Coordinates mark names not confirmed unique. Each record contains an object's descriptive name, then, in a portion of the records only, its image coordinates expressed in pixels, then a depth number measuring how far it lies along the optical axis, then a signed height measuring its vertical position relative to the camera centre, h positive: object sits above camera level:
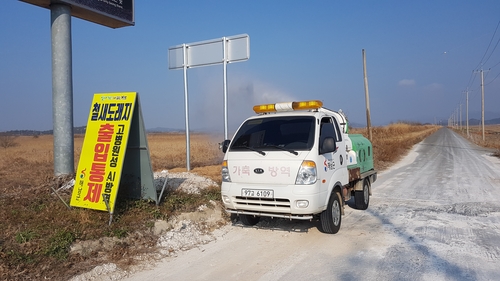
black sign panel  8.58 +2.98
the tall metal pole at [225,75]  12.28 +1.87
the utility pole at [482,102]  43.51 +2.47
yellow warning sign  6.29 -0.28
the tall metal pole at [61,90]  8.44 +1.03
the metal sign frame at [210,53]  12.06 +2.61
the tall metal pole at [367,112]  25.53 +1.04
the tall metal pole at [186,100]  12.86 +1.10
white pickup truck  5.89 -0.60
